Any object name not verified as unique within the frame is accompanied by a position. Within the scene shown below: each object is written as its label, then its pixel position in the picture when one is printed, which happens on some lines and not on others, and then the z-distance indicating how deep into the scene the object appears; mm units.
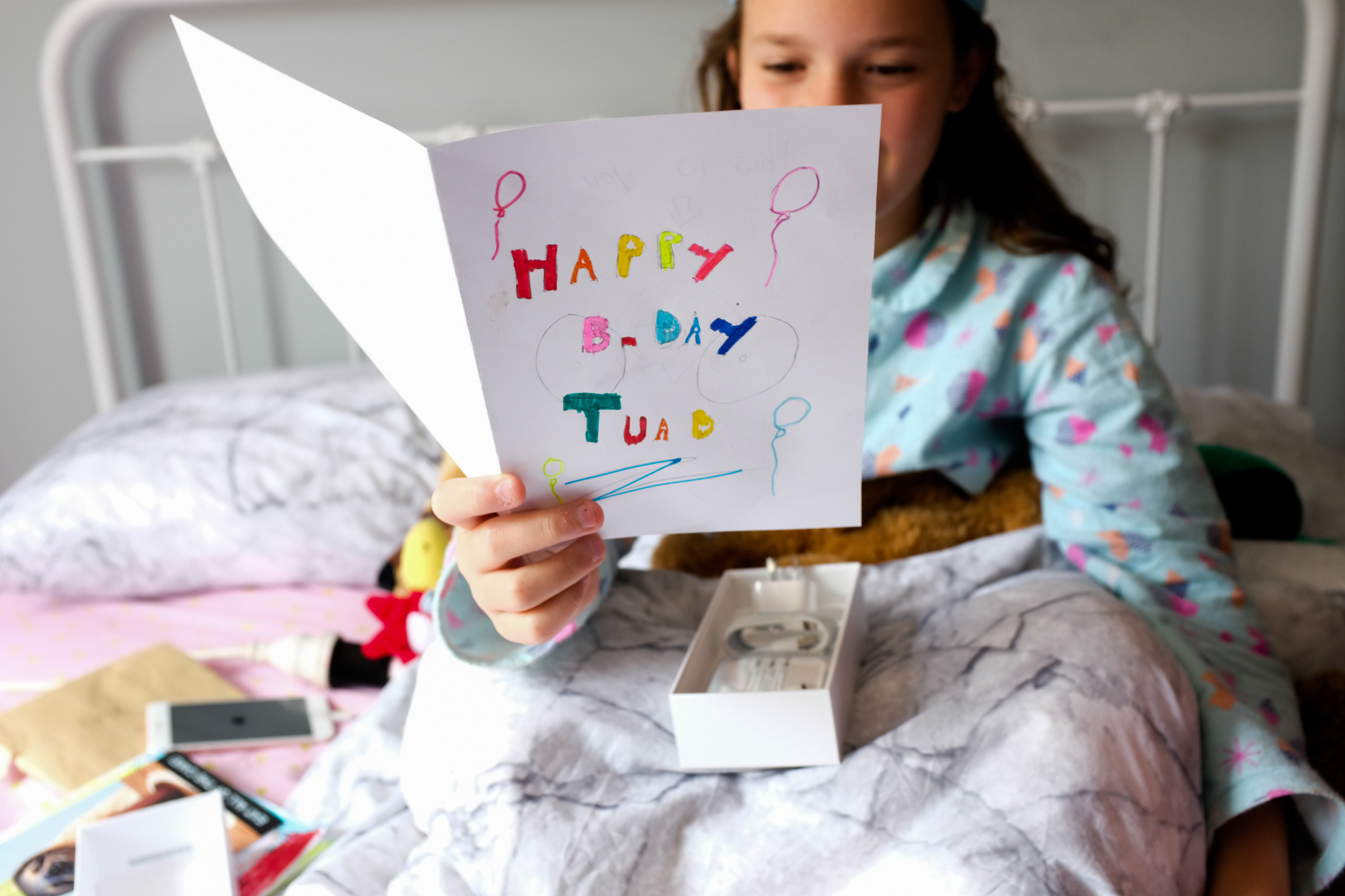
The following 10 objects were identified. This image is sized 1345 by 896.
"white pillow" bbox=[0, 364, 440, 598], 1239
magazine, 718
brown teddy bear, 897
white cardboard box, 595
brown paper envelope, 892
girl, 678
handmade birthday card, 479
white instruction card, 683
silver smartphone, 922
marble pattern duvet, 553
